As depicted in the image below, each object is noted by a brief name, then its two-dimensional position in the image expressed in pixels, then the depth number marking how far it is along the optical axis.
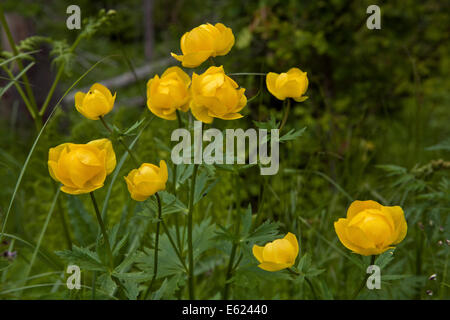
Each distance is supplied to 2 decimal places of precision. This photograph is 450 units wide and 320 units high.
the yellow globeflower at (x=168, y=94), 0.97
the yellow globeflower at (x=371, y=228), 0.93
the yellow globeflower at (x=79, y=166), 0.94
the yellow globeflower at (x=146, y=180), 0.95
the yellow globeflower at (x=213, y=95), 0.95
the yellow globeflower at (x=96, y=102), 0.98
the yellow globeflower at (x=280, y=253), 0.95
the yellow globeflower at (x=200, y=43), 0.98
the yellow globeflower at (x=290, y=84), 0.99
